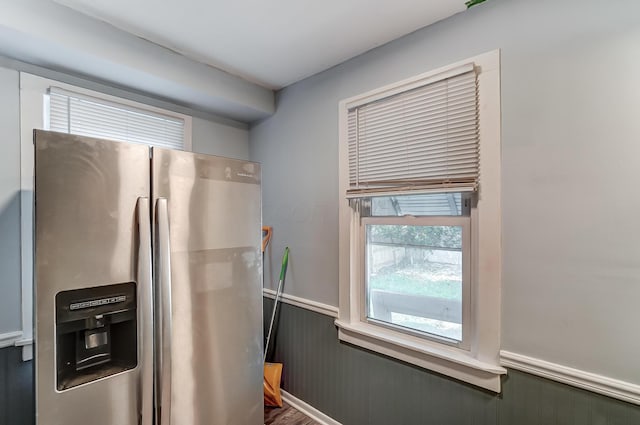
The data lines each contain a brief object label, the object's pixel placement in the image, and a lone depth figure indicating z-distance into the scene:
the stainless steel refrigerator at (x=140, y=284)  1.00
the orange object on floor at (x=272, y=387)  2.11
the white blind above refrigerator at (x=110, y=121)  1.66
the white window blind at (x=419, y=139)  1.38
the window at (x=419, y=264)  1.49
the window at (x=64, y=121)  1.53
